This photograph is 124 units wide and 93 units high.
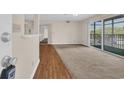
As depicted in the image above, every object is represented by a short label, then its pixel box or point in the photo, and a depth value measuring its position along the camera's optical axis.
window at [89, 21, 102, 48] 2.75
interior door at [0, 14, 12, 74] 0.34
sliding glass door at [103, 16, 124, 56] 2.13
